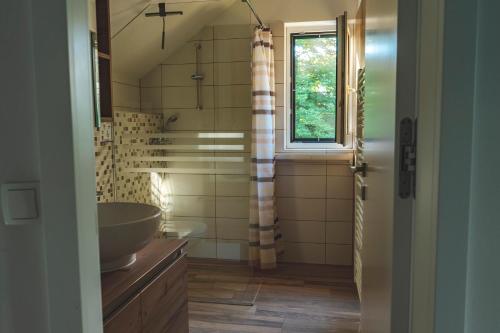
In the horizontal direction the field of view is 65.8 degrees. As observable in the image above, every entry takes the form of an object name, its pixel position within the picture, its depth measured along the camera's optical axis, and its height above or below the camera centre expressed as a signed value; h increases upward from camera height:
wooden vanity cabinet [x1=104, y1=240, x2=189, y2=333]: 1.18 -0.59
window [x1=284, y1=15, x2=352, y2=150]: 3.23 +0.42
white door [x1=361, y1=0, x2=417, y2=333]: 0.85 -0.08
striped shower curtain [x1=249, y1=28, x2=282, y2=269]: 3.07 -0.08
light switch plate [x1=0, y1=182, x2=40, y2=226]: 0.85 -0.14
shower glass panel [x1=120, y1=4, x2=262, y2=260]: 3.08 +0.06
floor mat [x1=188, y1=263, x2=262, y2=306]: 2.74 -1.14
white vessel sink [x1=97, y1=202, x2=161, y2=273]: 1.23 -0.34
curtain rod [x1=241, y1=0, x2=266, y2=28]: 2.99 +0.95
